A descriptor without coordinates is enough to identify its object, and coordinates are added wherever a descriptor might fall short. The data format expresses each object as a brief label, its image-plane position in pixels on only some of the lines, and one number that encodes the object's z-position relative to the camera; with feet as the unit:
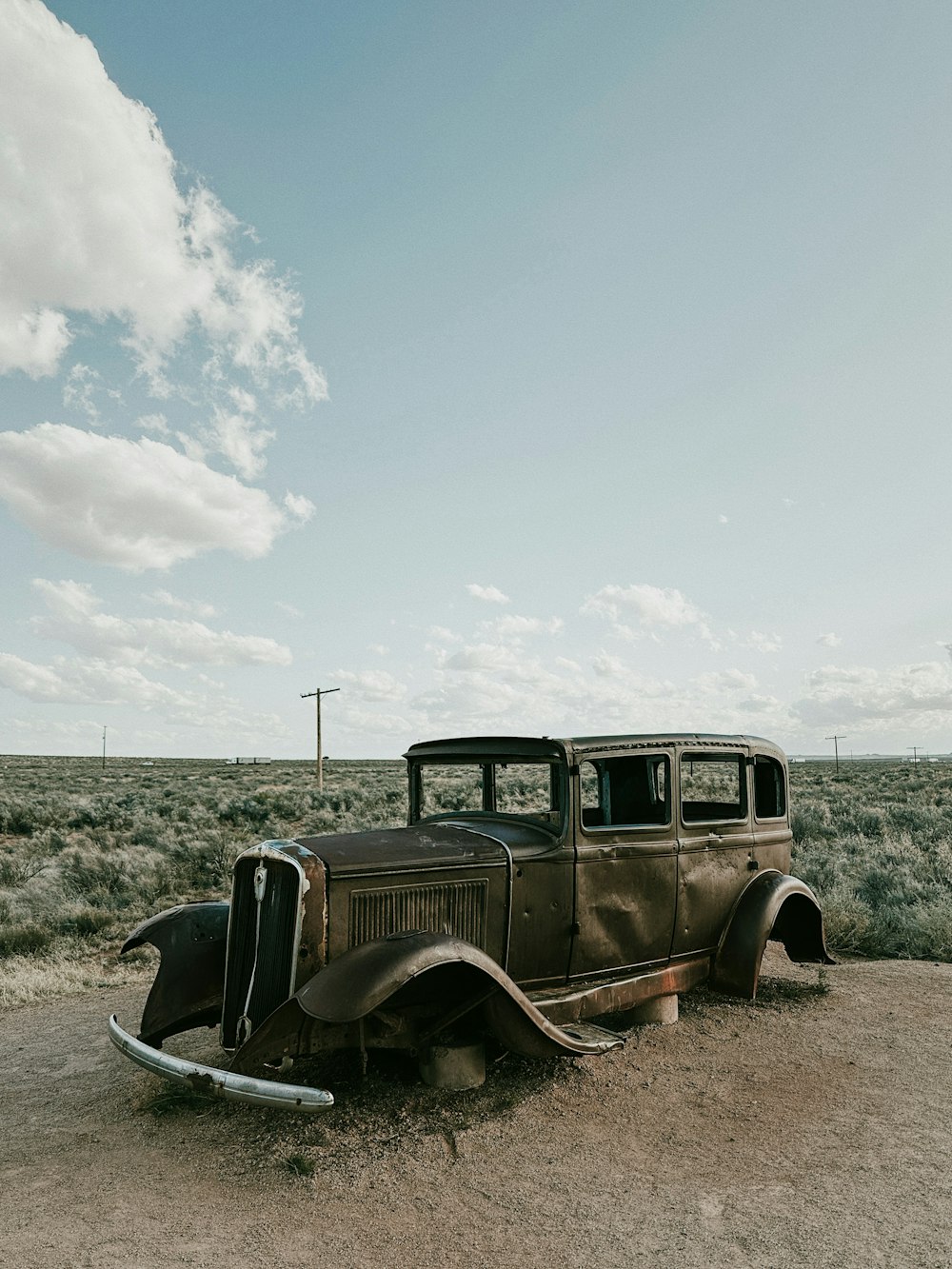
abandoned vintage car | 14.70
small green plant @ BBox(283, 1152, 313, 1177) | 13.87
